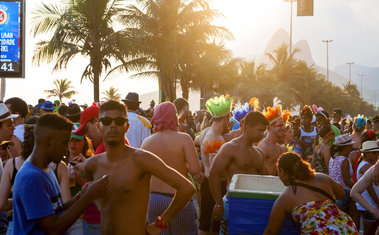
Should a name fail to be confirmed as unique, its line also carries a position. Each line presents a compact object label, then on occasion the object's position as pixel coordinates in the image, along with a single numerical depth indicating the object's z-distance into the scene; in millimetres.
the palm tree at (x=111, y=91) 60619
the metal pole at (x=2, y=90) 15027
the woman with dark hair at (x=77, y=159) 4266
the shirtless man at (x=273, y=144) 6145
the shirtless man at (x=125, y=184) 3205
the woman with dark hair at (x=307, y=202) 3469
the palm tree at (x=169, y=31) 25375
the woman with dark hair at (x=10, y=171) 3381
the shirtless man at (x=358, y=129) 8926
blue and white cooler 3672
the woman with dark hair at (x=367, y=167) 5621
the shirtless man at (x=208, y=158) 6070
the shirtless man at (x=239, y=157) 5031
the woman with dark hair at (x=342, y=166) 6621
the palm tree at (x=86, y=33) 20625
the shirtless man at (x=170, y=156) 4660
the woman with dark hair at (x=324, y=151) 7434
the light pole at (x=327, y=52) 109188
